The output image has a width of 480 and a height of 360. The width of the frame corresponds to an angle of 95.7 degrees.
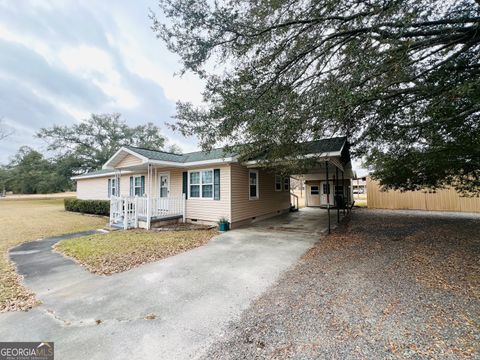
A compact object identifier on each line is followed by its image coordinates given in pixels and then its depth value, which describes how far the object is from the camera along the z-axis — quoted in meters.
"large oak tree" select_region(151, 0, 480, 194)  4.18
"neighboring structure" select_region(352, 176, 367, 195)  33.72
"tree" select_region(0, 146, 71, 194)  24.27
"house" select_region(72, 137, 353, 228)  9.38
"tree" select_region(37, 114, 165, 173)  24.88
